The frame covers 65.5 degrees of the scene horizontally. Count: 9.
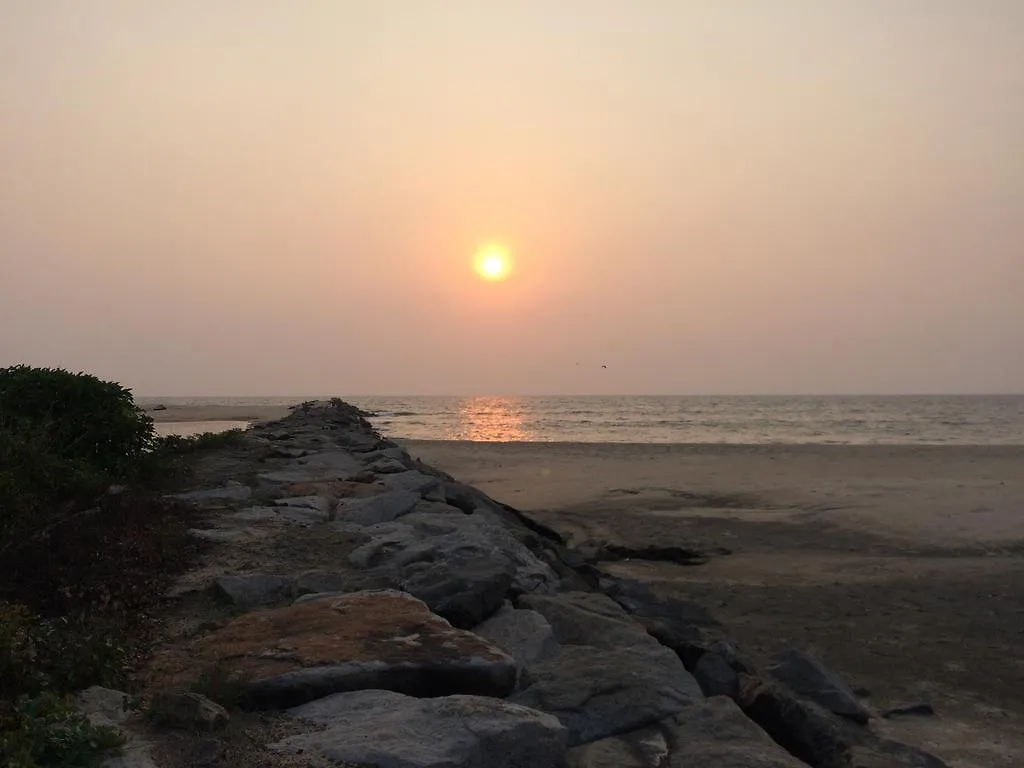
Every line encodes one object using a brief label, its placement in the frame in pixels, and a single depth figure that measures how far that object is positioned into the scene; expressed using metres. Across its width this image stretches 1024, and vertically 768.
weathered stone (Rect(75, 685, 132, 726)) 3.24
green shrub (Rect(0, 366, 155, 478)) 9.09
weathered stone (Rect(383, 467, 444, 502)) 9.35
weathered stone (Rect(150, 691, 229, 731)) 3.21
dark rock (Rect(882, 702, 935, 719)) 6.34
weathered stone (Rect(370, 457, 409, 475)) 11.44
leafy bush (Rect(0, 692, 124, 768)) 2.71
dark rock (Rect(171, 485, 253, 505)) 8.40
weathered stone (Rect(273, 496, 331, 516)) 8.22
